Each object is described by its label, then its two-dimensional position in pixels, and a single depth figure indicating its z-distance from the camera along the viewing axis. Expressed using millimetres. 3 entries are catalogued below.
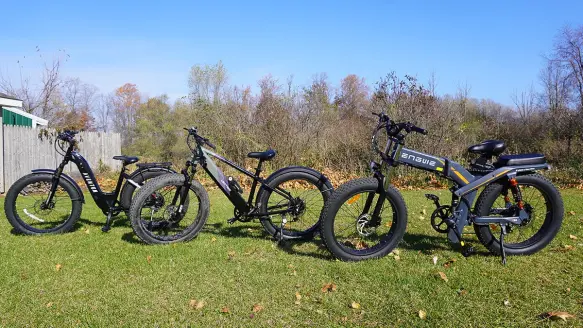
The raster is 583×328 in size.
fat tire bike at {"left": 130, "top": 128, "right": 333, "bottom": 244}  4602
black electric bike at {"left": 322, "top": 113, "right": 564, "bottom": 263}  3914
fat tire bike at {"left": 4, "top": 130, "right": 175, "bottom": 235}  4973
